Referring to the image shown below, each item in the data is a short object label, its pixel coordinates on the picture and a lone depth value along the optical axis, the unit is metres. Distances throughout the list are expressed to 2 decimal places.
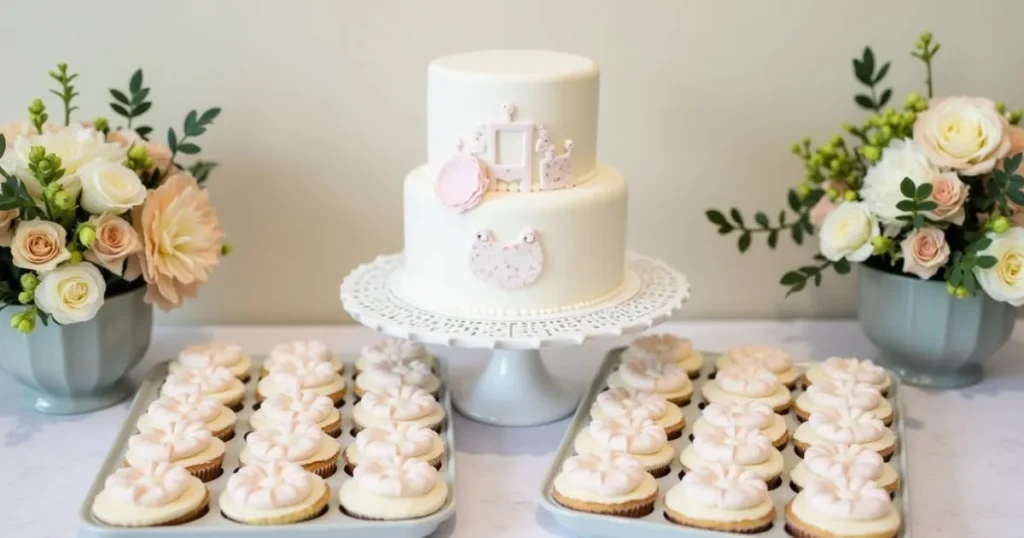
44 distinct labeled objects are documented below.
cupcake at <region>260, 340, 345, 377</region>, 1.28
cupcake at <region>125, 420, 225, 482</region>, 1.04
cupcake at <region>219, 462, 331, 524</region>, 0.95
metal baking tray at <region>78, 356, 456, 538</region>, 0.94
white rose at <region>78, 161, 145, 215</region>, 1.14
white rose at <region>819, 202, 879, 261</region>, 1.25
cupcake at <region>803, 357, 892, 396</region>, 1.24
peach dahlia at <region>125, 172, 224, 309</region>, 1.19
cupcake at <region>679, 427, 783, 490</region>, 1.04
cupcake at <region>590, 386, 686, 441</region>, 1.13
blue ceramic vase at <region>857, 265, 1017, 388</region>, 1.26
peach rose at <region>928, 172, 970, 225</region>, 1.20
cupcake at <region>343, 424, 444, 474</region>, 1.04
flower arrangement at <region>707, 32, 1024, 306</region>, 1.20
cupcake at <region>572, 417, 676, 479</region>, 1.06
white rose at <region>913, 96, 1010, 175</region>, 1.21
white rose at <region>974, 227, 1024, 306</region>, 1.19
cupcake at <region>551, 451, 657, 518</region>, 0.98
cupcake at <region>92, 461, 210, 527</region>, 0.95
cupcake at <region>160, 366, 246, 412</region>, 1.20
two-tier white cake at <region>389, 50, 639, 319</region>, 1.11
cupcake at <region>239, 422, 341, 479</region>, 1.05
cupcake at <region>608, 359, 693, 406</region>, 1.22
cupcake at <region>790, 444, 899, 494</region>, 1.00
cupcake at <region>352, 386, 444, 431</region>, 1.14
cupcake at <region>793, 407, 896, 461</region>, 1.09
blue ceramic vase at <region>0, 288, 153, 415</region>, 1.19
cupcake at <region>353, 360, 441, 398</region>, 1.23
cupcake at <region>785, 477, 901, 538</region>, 0.93
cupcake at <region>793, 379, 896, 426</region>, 1.17
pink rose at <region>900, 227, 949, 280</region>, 1.21
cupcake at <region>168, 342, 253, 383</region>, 1.28
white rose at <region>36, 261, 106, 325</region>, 1.12
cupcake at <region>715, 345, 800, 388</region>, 1.28
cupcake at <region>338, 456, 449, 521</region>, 0.97
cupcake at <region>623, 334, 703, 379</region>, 1.30
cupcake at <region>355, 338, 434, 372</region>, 1.28
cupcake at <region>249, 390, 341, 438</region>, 1.13
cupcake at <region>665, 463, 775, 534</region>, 0.95
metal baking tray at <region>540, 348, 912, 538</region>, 0.96
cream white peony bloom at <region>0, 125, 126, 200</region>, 1.14
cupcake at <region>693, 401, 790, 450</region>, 1.11
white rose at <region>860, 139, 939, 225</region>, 1.22
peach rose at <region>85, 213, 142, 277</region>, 1.15
